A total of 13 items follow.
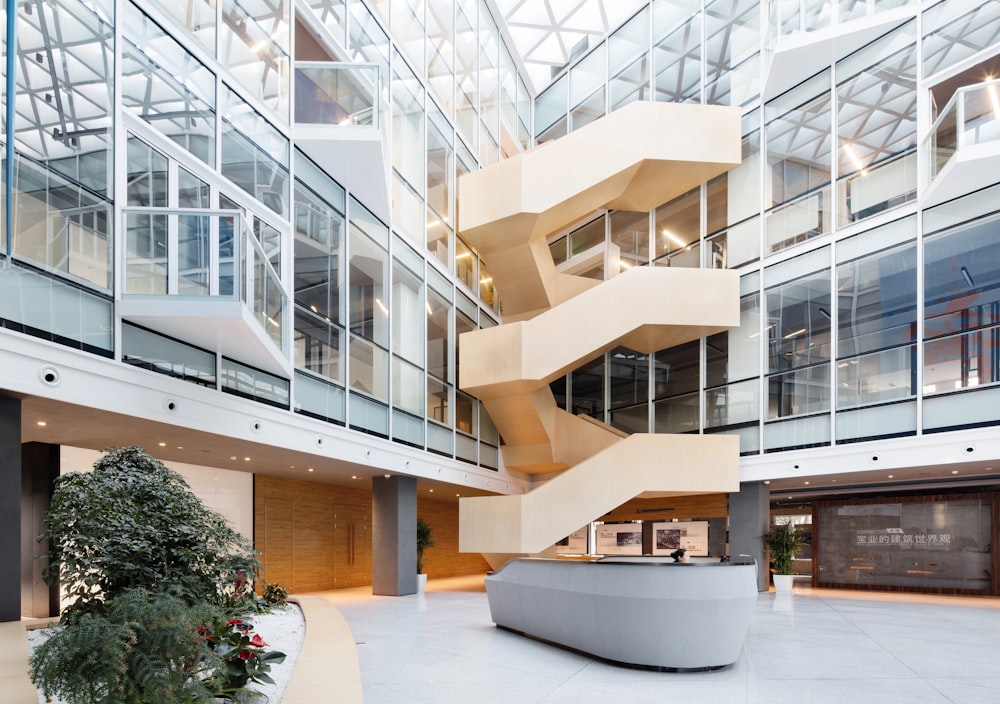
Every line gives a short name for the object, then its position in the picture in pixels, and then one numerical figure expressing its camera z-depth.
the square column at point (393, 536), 18.88
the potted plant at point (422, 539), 21.05
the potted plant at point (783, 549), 19.50
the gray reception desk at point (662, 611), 8.36
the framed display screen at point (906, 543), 20.69
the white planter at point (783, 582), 19.66
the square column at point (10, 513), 8.36
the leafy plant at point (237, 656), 6.12
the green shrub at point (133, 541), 5.63
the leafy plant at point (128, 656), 4.56
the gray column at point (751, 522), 19.75
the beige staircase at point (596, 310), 19.42
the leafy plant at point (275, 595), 13.33
